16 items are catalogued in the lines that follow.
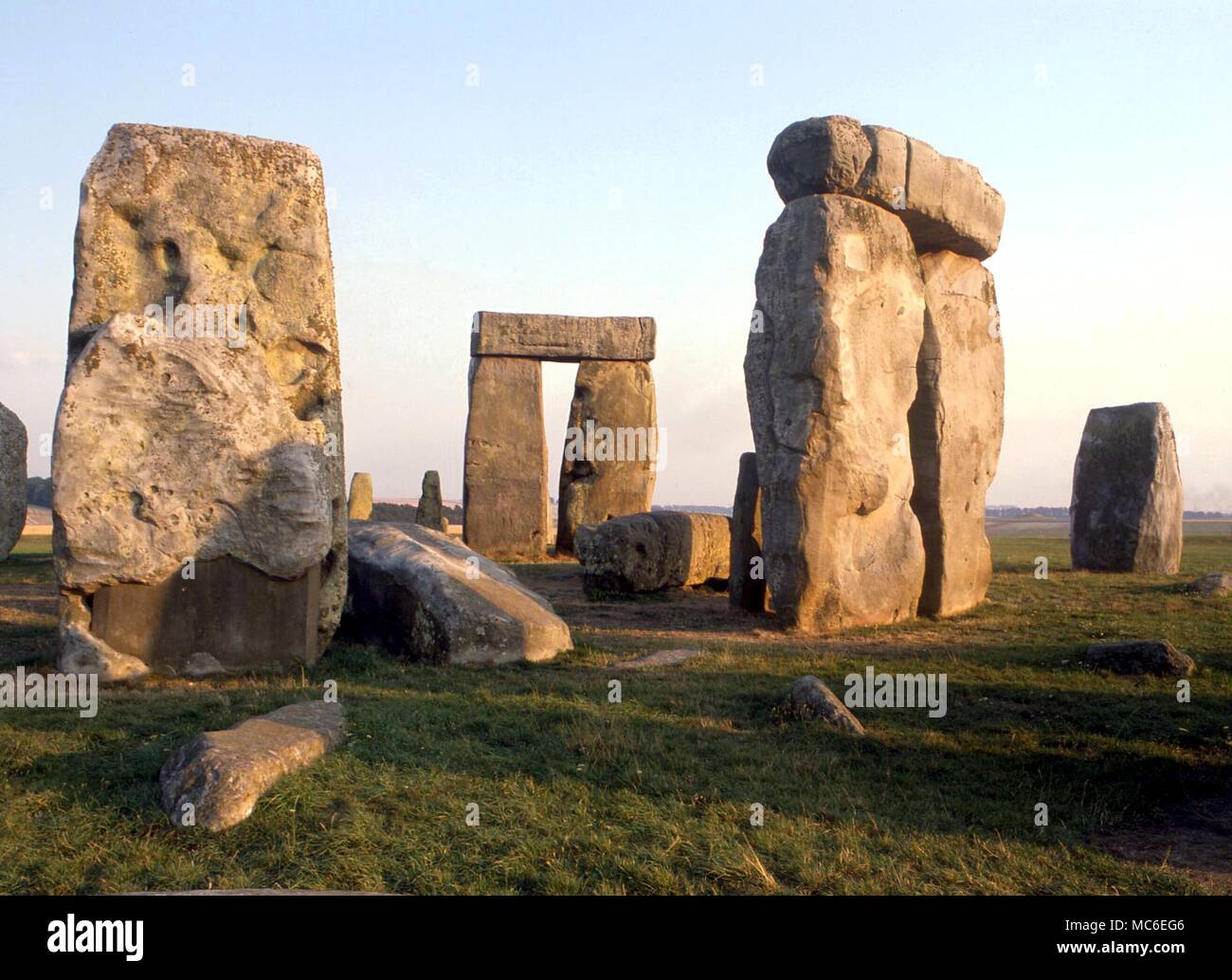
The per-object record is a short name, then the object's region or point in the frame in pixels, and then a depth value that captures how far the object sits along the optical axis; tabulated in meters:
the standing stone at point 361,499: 21.27
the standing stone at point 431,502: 19.95
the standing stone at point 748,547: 10.34
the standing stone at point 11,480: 14.61
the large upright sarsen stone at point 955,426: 10.23
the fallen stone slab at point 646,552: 11.34
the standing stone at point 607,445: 18.05
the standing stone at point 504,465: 17.23
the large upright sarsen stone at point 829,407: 8.80
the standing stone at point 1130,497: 14.10
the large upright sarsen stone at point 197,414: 6.37
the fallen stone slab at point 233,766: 3.94
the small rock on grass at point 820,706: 5.56
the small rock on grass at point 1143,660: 6.74
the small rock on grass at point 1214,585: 10.77
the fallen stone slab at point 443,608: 7.12
